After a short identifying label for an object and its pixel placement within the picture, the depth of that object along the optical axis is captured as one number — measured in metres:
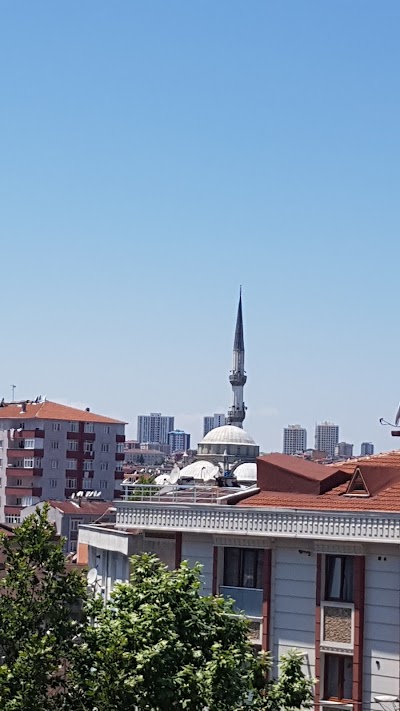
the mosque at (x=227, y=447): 175.62
